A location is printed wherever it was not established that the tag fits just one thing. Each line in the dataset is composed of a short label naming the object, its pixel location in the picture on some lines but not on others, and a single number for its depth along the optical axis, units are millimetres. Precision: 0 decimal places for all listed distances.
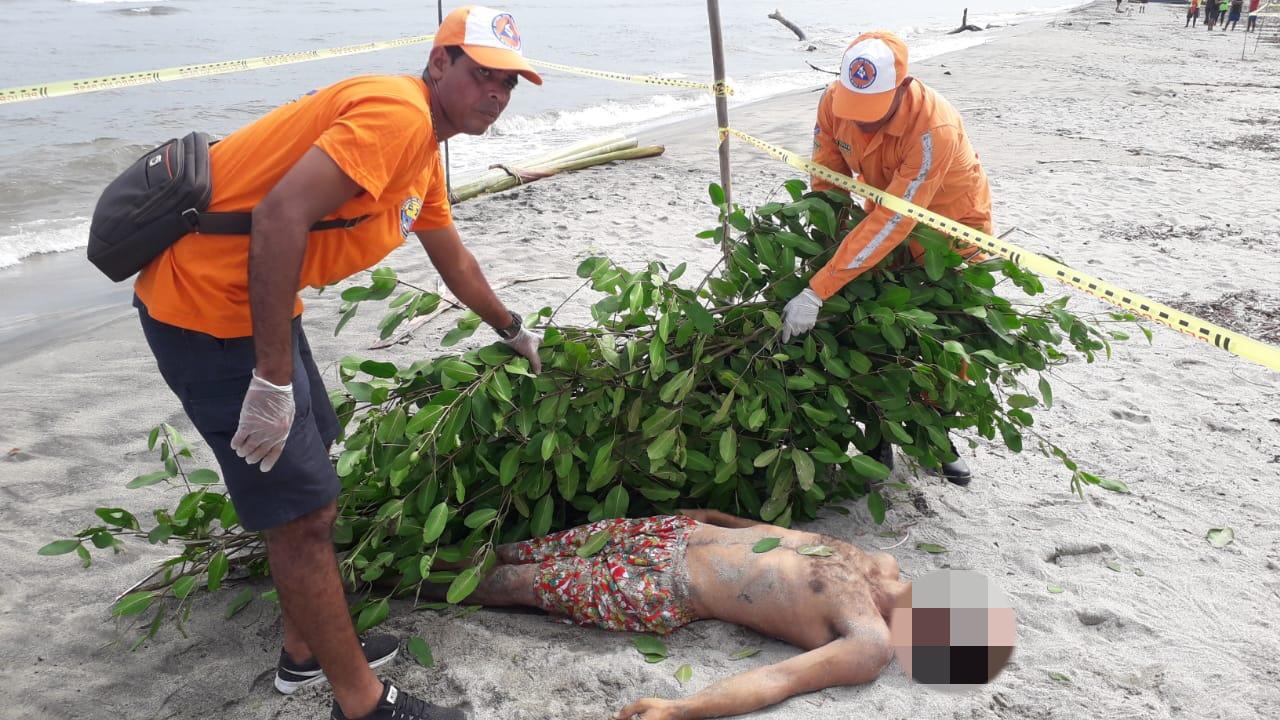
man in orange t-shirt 1835
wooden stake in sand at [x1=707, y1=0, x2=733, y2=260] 4277
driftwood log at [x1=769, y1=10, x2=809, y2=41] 23859
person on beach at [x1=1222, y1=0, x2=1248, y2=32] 25888
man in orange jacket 2979
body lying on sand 2338
